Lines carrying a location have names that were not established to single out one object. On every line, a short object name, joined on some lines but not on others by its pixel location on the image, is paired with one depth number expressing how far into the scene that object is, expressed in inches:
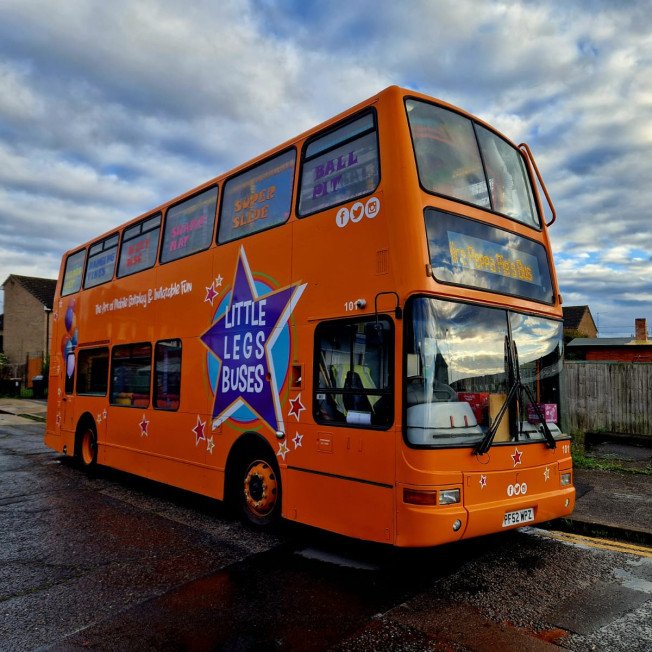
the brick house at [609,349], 1079.6
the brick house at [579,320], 1918.1
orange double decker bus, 180.5
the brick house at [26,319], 1348.4
